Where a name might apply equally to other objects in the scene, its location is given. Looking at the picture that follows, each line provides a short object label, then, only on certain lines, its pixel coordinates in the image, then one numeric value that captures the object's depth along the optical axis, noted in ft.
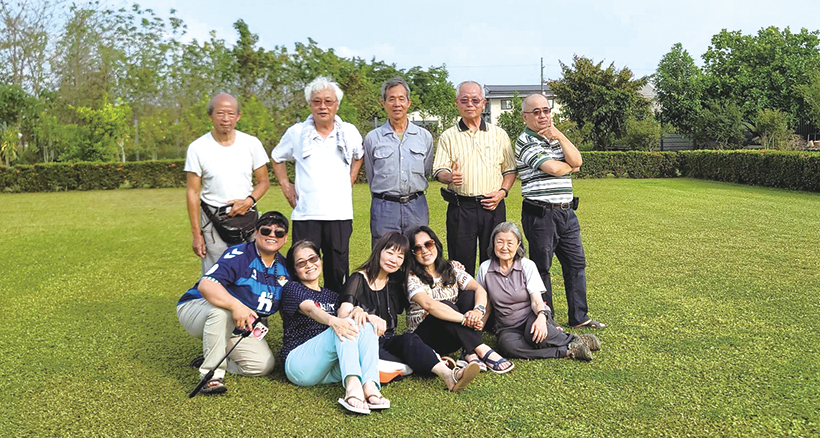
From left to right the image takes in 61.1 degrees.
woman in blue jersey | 12.15
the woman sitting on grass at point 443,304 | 12.91
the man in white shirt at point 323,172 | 14.32
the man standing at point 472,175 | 15.14
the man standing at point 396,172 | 14.93
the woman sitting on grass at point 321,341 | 11.34
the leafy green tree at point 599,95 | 99.60
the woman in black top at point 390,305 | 12.13
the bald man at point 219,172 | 13.88
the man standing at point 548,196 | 14.79
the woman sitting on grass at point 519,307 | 13.50
